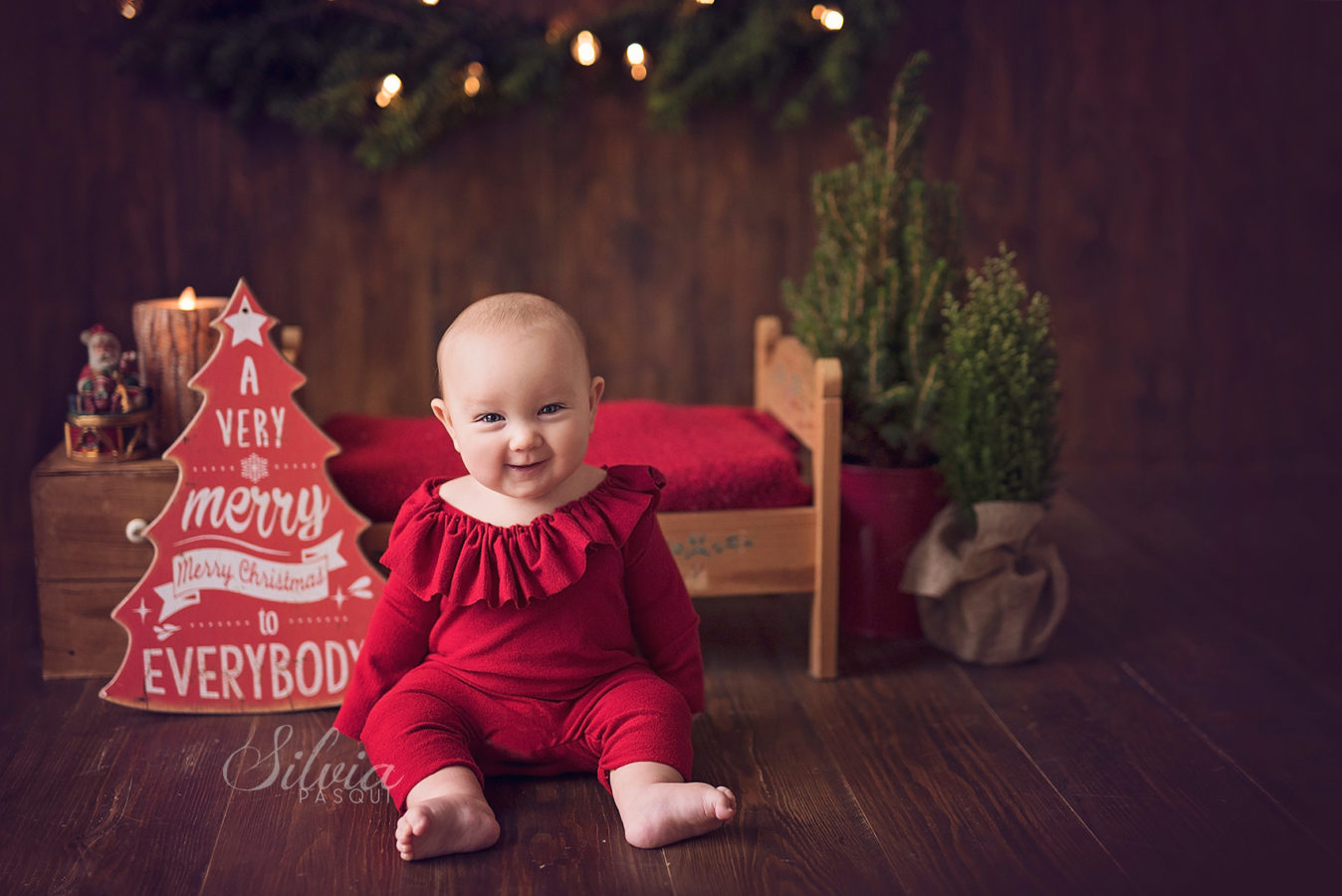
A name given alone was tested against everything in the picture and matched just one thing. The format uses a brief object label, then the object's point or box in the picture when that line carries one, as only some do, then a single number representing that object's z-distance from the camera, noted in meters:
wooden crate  1.90
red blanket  1.96
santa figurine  1.92
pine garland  2.62
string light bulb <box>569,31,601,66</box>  2.67
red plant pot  2.12
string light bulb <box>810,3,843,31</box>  2.68
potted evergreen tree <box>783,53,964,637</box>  2.12
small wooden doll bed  1.96
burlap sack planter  2.04
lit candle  1.98
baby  1.51
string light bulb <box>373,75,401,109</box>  2.61
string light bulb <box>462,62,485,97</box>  2.70
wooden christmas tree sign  1.85
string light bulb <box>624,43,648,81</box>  2.71
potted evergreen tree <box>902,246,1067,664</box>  2.01
